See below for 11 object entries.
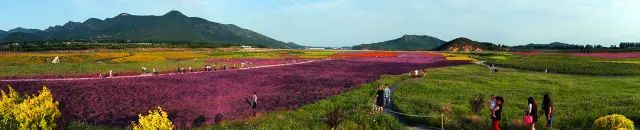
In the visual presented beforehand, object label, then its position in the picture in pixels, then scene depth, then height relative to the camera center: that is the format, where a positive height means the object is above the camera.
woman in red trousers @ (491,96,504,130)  24.54 -2.90
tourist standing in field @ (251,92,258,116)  34.77 -3.50
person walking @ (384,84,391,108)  35.27 -3.29
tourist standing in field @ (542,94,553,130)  24.97 -2.77
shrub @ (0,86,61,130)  21.95 -2.62
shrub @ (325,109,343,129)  23.89 -3.04
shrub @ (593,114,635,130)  20.78 -2.80
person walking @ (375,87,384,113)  31.91 -3.03
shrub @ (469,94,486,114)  30.27 -3.10
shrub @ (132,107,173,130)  17.70 -2.37
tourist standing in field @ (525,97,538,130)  24.48 -2.87
